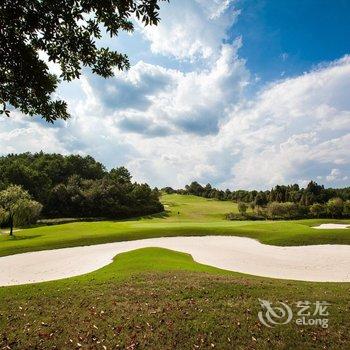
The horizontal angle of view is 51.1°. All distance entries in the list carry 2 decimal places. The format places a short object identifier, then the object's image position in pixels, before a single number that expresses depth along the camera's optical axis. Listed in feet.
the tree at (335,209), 322.14
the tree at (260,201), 402.93
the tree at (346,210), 317.42
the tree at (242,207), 349.20
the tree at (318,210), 325.83
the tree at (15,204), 175.32
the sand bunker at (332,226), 187.01
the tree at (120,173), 459.85
